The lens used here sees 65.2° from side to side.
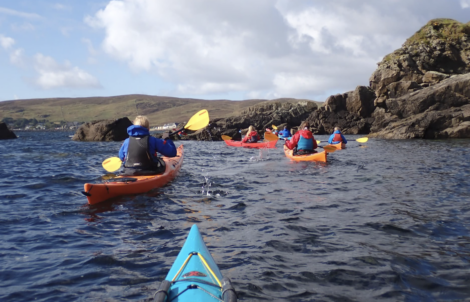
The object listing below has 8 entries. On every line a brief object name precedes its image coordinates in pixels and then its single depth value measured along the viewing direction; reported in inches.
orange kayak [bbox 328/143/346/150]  703.5
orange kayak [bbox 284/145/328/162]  510.3
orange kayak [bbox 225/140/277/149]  787.5
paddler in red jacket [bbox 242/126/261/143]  884.6
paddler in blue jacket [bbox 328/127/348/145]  724.0
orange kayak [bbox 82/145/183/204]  267.1
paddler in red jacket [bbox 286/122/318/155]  542.0
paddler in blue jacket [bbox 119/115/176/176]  313.7
